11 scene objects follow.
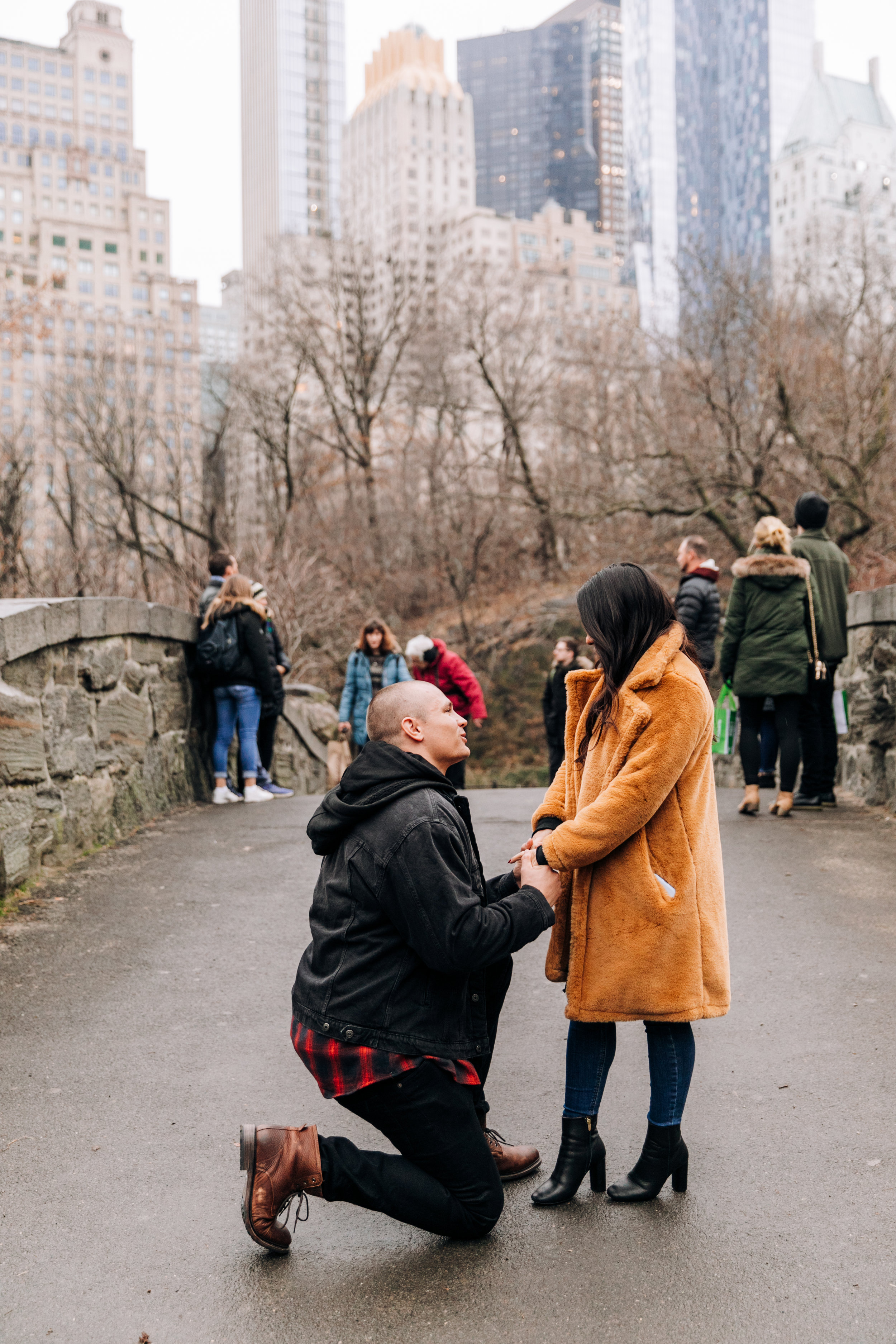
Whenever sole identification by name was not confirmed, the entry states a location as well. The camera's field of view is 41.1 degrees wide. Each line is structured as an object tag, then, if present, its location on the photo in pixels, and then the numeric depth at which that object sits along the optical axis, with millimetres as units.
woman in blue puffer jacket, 10570
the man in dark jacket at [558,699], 11031
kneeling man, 2816
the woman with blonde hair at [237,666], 9695
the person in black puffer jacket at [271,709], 10273
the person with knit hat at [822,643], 8375
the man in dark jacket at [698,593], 8609
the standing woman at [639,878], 2990
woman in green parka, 7949
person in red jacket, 9539
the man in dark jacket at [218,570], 10133
